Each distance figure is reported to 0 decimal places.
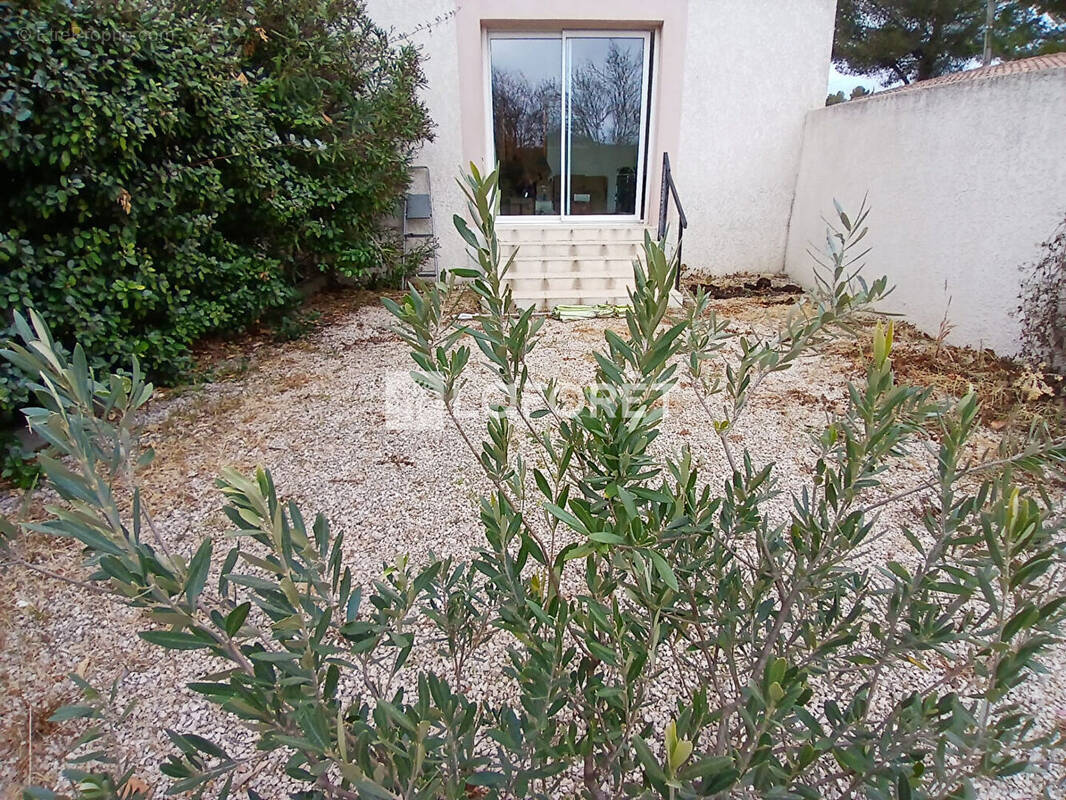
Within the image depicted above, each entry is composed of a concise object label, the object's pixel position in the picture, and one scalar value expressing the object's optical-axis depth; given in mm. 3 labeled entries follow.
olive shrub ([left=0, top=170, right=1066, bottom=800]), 691
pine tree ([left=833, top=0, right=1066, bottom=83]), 10117
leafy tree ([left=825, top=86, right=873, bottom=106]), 12981
